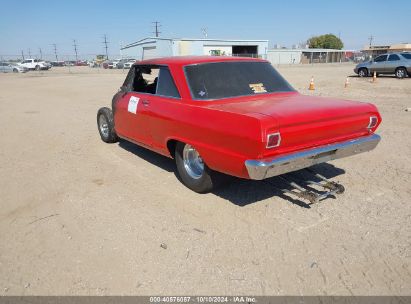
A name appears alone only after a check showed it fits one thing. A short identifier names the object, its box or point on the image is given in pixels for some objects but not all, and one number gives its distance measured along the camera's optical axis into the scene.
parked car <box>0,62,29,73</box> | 46.69
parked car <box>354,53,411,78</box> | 20.70
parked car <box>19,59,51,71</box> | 49.56
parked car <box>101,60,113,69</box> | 56.16
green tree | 98.69
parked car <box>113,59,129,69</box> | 52.47
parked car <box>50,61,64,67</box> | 75.51
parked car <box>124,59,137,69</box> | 48.91
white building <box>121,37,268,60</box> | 53.75
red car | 3.38
